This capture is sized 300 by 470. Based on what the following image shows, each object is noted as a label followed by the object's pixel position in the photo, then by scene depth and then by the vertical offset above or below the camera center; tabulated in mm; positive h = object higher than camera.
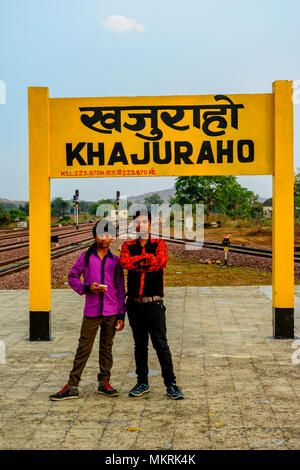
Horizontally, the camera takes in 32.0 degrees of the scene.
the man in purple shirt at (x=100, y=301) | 5168 -865
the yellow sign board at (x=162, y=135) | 7711 +1155
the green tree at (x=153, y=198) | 177575 +5363
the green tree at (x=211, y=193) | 48219 +1859
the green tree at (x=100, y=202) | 146625 +3434
